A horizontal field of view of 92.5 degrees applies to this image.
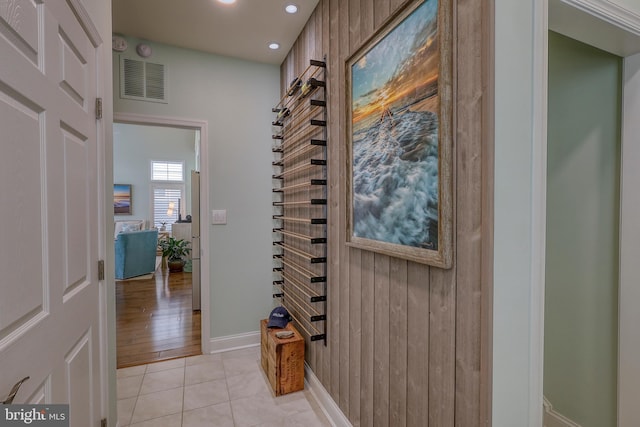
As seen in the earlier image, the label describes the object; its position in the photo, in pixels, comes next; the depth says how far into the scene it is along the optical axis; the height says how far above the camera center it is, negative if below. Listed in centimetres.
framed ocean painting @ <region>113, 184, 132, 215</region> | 789 +25
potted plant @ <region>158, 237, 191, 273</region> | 639 -93
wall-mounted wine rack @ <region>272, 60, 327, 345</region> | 212 +7
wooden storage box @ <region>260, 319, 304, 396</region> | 226 -116
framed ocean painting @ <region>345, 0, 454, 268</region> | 110 +32
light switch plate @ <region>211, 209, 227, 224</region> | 296 -7
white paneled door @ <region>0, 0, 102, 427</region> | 81 +1
